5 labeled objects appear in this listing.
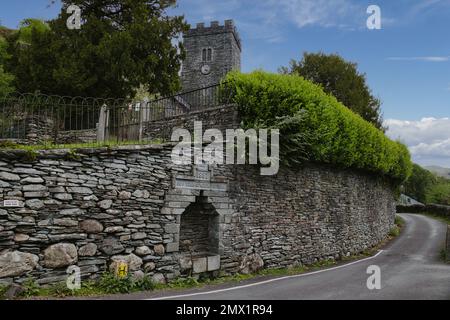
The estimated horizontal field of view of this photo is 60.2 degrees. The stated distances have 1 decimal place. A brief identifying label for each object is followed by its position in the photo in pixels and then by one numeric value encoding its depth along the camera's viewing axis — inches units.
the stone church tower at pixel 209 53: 1683.1
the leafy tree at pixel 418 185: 2494.8
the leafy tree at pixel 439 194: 1987.5
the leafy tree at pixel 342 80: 1283.2
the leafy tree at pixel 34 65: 639.1
